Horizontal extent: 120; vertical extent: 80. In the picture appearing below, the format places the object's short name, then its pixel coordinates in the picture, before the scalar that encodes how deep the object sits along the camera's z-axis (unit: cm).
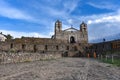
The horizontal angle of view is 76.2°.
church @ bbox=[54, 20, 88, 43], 2926
